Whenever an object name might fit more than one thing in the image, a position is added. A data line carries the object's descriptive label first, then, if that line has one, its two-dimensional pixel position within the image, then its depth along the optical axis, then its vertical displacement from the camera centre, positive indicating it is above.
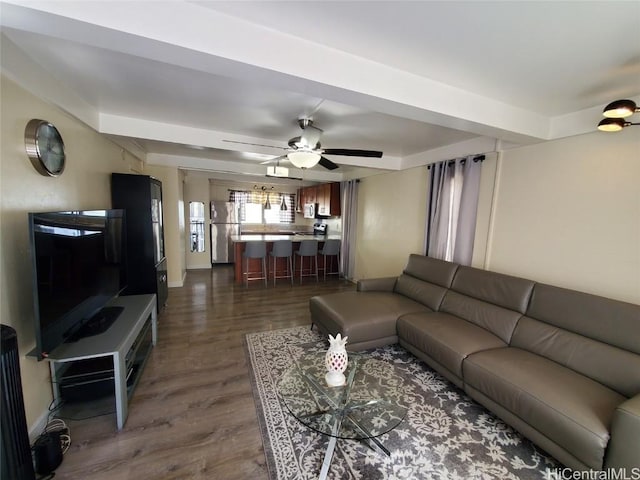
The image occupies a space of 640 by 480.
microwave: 7.34 +0.09
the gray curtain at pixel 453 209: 3.26 +0.12
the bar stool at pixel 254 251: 5.14 -0.76
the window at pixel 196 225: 6.51 -0.39
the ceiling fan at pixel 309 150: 2.73 +0.65
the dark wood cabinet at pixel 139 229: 3.16 -0.27
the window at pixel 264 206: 7.72 +0.16
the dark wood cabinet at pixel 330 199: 6.38 +0.35
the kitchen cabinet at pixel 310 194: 7.20 +0.52
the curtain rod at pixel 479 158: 3.17 +0.72
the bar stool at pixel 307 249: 5.50 -0.74
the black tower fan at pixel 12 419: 1.16 -0.97
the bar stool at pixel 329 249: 5.84 -0.78
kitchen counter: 5.50 -0.58
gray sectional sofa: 1.46 -1.03
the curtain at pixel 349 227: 5.77 -0.27
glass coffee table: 1.60 -1.24
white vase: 1.74 -0.97
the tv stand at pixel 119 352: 1.74 -0.96
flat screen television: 1.53 -0.47
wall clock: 1.71 +0.39
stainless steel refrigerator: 6.98 -0.50
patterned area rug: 1.56 -1.48
